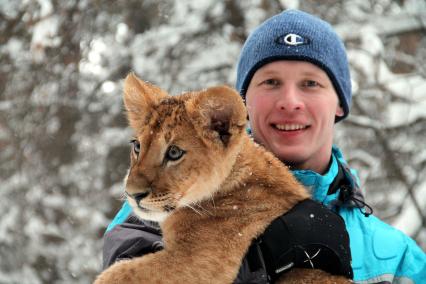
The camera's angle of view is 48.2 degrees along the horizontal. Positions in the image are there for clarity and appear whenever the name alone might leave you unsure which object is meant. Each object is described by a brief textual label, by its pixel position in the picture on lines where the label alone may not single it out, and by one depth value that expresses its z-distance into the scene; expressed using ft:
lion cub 7.42
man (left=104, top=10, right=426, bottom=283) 9.16
